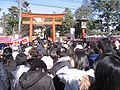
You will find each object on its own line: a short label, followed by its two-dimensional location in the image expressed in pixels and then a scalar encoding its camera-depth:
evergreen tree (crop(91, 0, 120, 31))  17.20
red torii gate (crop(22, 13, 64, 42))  9.53
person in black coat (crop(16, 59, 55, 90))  1.49
